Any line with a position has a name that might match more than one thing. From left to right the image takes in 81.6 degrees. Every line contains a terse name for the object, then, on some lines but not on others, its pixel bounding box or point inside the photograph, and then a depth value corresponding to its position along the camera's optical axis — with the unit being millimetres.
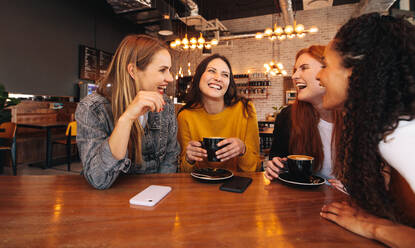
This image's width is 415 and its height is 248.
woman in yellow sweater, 1718
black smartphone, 886
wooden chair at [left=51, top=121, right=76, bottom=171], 4305
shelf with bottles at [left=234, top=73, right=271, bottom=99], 8859
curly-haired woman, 550
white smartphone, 748
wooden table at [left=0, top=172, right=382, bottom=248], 554
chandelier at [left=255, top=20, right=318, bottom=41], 4992
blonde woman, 960
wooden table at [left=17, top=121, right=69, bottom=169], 4134
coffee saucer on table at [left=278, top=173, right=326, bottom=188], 913
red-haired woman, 1420
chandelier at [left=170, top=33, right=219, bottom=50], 5691
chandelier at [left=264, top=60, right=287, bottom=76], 5962
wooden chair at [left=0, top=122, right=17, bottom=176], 3713
